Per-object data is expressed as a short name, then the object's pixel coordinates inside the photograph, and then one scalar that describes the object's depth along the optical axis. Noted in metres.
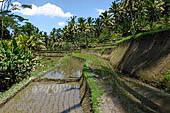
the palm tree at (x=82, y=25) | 45.28
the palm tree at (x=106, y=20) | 47.69
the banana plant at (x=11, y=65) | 9.04
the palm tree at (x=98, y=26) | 50.84
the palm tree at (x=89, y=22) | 50.99
